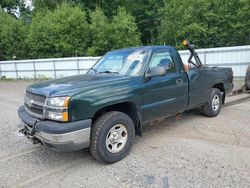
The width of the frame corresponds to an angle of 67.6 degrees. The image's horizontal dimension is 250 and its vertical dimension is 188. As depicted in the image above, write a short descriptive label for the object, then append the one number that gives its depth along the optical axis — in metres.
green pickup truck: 2.61
